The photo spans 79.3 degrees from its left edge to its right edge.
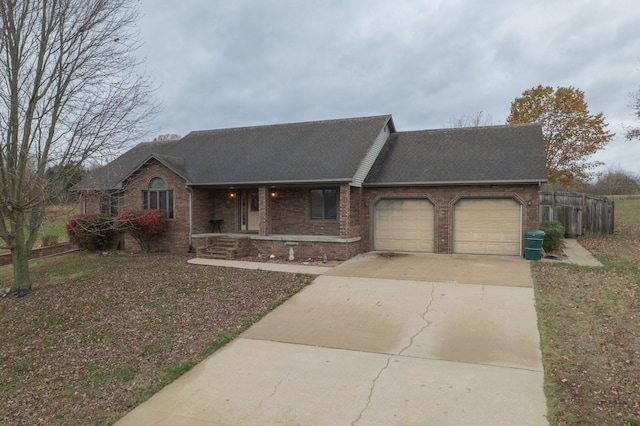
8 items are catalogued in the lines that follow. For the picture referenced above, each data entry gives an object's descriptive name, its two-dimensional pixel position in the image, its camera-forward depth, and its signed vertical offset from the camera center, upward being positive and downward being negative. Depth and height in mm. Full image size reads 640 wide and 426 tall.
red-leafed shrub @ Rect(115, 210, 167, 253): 14375 -751
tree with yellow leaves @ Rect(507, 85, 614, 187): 22438 +4218
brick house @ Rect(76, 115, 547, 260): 12953 +489
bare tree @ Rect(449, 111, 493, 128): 36281 +7920
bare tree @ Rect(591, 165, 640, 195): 42188 +1982
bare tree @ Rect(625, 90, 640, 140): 15831 +2856
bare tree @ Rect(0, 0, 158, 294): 8414 +2361
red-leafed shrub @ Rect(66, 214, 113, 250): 15250 -1406
